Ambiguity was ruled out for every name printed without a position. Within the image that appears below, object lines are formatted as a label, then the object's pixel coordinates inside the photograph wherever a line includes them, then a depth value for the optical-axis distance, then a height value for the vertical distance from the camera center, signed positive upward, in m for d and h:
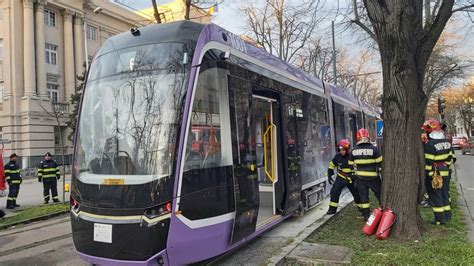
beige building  32.41 +6.92
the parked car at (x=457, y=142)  49.14 -0.79
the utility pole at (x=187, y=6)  14.16 +4.83
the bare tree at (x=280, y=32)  24.84 +6.88
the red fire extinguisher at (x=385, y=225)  6.45 -1.34
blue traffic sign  19.19 +0.53
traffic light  19.56 +1.42
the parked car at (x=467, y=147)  37.64 -1.10
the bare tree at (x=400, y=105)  6.55 +0.54
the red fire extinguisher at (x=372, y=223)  6.67 -1.34
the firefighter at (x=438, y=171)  7.33 -0.62
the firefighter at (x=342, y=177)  8.61 -0.75
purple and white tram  4.59 -0.02
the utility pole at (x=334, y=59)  22.84 +4.61
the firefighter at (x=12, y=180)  12.91 -0.77
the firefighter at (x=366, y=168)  7.55 -0.52
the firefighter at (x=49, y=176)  13.67 -0.71
